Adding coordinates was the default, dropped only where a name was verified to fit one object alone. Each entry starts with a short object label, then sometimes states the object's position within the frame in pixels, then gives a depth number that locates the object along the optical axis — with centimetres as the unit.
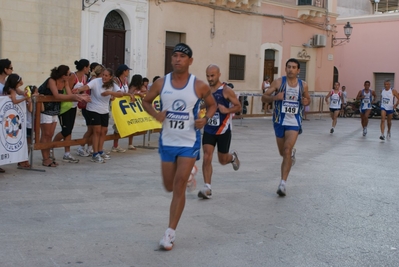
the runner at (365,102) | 1856
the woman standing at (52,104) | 989
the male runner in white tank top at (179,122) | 567
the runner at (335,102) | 1983
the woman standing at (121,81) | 1171
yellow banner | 1170
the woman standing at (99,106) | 1068
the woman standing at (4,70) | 929
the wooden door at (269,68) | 2723
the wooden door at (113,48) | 2028
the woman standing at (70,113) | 1030
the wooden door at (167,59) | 2248
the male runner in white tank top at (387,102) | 1767
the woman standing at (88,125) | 1080
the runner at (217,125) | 790
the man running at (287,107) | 845
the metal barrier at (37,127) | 957
